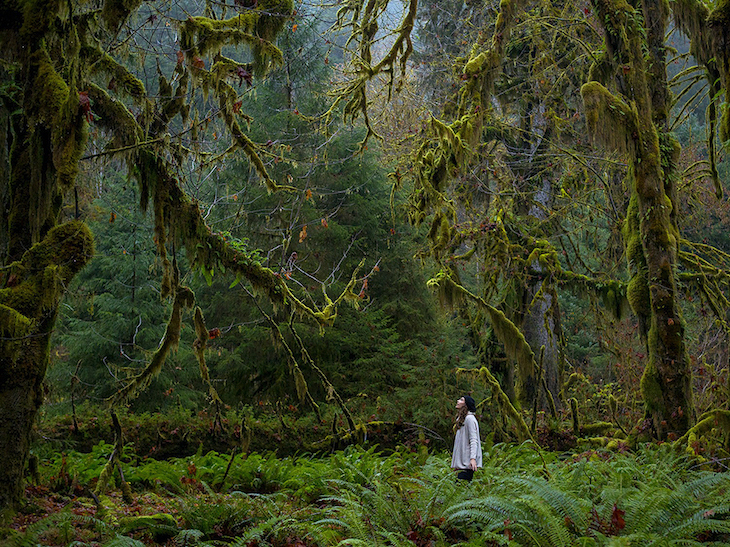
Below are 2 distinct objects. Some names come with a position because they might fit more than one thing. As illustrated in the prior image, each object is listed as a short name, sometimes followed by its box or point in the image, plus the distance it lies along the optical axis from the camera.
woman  6.71
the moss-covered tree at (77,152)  4.39
